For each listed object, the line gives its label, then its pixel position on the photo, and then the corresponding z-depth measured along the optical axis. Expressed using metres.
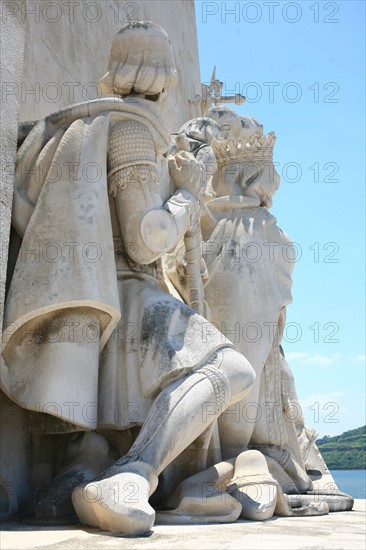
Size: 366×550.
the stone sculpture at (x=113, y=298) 2.97
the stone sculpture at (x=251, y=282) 4.29
